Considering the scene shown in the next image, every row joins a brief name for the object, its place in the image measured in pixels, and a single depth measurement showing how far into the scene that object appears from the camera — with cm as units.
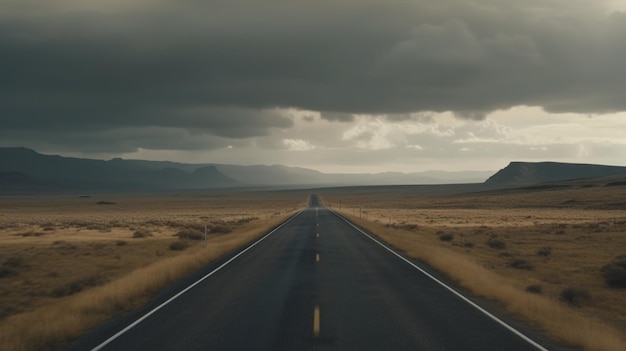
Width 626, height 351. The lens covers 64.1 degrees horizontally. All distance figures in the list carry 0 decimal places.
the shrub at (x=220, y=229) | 4359
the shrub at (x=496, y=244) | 3186
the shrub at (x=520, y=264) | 2309
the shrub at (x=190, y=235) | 3792
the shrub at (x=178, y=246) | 3045
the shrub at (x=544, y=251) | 2762
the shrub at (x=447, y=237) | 3643
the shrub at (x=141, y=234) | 3881
